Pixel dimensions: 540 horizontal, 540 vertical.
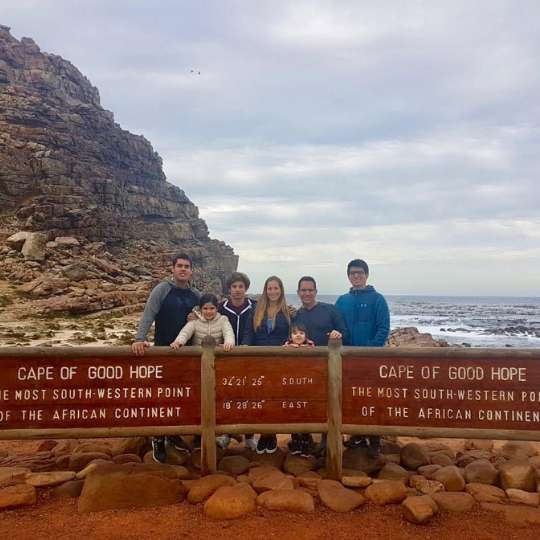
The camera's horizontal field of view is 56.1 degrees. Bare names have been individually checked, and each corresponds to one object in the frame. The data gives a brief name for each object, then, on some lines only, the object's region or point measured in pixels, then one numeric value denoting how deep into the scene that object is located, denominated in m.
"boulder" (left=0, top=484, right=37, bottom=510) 5.27
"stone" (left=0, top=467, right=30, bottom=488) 5.80
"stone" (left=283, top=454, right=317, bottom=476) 6.13
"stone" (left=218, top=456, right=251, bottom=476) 6.10
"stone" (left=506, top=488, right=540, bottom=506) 5.43
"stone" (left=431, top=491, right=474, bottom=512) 5.28
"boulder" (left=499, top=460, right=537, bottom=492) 5.76
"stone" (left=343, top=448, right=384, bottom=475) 6.18
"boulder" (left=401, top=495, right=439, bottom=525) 4.97
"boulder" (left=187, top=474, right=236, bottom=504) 5.38
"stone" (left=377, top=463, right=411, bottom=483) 5.97
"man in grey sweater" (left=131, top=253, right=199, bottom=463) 6.46
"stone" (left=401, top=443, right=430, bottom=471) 6.40
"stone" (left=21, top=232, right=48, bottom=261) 44.25
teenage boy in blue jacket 6.68
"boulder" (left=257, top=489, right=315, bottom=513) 5.19
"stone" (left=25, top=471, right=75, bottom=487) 5.76
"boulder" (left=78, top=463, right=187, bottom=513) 5.27
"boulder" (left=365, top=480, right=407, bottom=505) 5.38
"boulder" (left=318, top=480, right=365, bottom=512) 5.23
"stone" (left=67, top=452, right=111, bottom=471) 6.40
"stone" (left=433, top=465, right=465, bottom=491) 5.73
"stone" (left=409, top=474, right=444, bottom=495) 5.66
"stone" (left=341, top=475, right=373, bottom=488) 5.68
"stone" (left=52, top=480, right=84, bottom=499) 5.59
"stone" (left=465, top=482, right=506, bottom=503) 5.52
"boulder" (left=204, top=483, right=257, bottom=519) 5.09
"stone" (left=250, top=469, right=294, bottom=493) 5.54
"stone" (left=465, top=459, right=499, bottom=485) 5.94
